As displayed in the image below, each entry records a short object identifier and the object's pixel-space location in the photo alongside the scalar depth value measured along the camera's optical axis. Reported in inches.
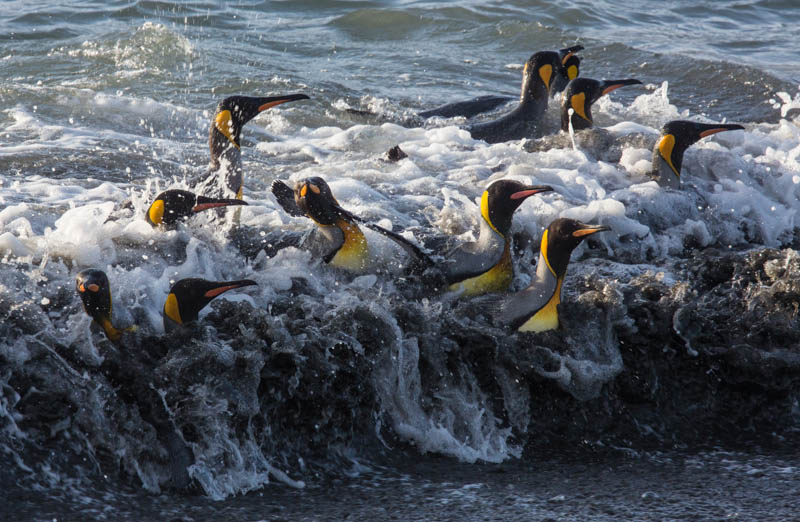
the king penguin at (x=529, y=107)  671.8
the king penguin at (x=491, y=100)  737.0
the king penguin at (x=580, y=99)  639.1
